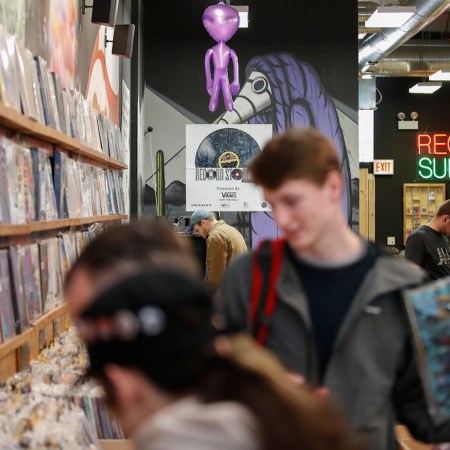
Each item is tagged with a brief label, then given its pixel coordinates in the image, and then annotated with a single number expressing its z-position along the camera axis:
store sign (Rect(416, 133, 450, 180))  16.58
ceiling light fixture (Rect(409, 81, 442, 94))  12.79
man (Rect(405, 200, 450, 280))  6.08
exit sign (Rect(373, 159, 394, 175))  16.58
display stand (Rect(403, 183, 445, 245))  16.36
